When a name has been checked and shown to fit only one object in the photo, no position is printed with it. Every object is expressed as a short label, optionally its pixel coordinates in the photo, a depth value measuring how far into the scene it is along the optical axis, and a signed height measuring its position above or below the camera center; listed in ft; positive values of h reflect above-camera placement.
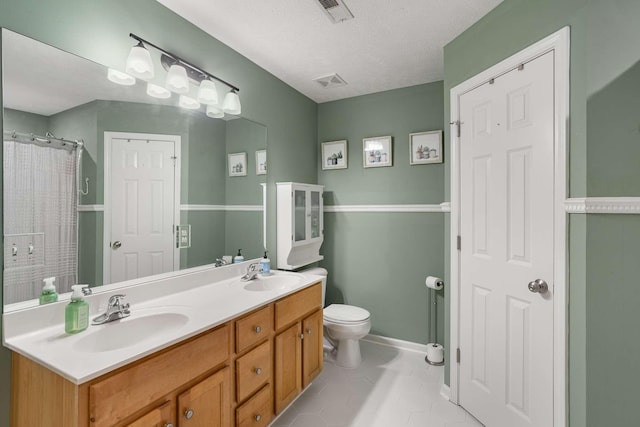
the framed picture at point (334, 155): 10.11 +1.95
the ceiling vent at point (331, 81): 8.50 +3.86
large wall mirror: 3.83 +0.53
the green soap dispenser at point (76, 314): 3.81 -1.37
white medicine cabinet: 8.31 -0.42
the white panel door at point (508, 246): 4.83 -0.67
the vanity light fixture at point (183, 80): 4.80 +2.46
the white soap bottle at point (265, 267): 7.38 -1.43
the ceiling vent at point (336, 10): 5.44 +3.85
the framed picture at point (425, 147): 8.70 +1.91
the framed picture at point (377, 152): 9.43 +1.91
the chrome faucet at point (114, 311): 4.20 -1.51
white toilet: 8.00 -3.30
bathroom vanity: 3.06 -1.97
